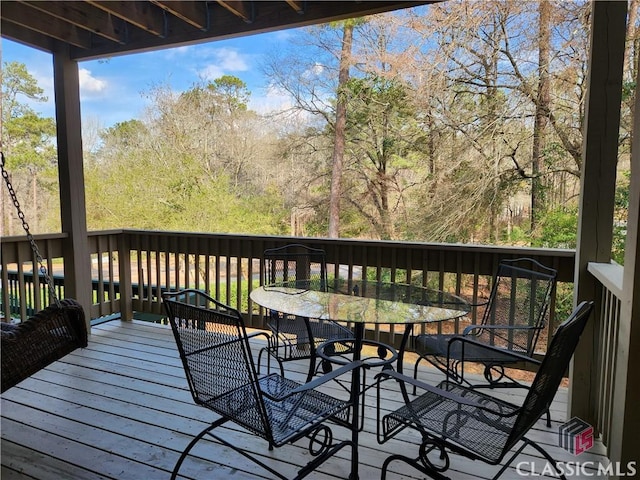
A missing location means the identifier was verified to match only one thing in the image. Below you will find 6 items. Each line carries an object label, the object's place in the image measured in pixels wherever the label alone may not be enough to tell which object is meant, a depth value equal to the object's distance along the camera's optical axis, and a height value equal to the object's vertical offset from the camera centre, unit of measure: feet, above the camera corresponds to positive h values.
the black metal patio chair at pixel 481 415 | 5.02 -2.91
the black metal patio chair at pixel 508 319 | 8.05 -2.47
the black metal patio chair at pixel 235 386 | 5.22 -2.43
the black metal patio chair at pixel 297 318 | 8.93 -2.27
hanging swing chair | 6.63 -2.31
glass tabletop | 7.04 -1.88
